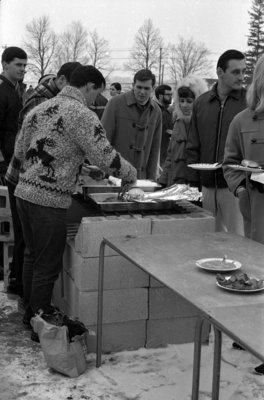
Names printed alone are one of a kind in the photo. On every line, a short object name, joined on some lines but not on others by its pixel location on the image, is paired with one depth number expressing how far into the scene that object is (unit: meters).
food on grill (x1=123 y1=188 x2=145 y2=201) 3.93
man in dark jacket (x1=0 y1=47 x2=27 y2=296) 4.87
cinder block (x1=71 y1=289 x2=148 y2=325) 3.59
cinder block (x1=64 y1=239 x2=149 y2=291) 3.56
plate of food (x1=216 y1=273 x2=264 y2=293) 2.30
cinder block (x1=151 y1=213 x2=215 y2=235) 3.67
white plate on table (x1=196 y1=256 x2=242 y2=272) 2.56
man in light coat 5.37
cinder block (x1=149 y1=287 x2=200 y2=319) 3.68
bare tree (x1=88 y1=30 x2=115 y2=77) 21.36
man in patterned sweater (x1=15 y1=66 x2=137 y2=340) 3.38
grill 3.81
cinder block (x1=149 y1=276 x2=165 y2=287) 3.67
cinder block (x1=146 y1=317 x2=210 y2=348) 3.73
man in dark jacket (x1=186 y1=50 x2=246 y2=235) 4.40
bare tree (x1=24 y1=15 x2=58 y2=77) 20.30
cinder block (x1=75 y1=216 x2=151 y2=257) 3.54
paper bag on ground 3.25
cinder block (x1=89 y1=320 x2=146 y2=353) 3.65
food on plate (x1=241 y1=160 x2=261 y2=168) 3.36
